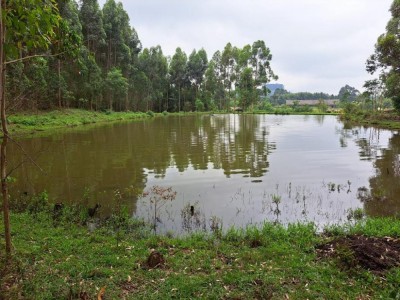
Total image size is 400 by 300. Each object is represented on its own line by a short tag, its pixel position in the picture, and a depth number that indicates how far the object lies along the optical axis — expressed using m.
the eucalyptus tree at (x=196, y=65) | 71.25
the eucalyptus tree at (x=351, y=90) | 142.18
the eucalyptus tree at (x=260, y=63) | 74.88
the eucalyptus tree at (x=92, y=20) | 38.22
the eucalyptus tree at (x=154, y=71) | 58.97
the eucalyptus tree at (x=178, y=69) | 69.12
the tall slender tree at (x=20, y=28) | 3.02
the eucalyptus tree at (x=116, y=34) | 43.78
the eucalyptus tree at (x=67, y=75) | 30.80
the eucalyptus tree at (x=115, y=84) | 40.94
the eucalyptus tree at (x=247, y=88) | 72.75
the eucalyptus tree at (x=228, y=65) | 76.38
